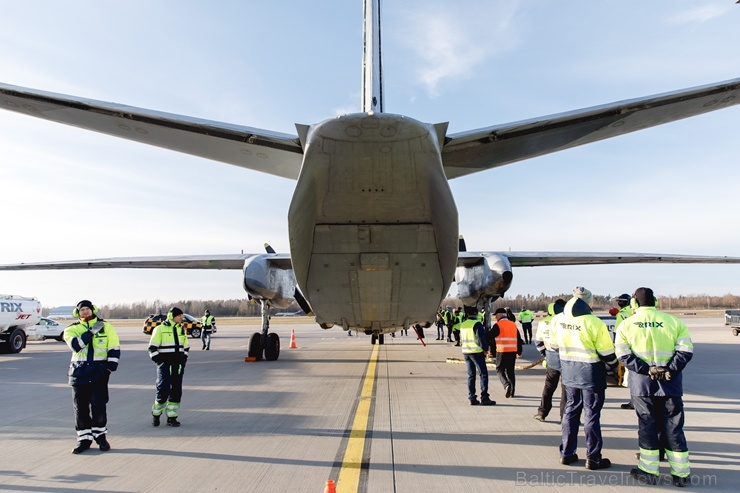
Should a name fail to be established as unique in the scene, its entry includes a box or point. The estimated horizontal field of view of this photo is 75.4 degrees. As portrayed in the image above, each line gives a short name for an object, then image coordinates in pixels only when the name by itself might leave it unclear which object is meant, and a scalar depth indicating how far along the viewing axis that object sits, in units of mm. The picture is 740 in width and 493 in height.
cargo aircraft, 4996
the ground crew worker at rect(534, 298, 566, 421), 6266
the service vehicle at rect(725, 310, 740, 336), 23812
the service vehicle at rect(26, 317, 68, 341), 26453
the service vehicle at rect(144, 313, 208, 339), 30109
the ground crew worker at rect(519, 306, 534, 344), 20875
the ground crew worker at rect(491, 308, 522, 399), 8086
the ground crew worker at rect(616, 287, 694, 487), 4055
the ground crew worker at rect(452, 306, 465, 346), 18606
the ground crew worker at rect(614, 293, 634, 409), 7401
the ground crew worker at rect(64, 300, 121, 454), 5203
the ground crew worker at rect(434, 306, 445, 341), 23344
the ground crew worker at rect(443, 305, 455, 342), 21280
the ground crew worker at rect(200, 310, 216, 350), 19938
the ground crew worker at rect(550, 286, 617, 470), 4457
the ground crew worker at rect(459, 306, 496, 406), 7418
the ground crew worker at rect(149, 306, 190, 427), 6207
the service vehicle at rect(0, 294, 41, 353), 18516
